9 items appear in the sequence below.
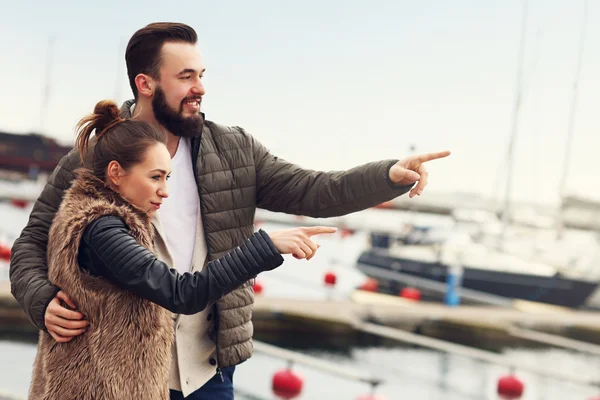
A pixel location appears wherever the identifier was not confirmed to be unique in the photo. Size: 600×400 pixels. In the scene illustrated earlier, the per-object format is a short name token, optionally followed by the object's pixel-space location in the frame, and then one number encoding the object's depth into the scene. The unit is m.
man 2.11
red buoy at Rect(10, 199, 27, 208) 32.73
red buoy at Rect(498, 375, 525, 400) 8.73
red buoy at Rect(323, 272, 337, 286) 13.23
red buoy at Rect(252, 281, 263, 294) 12.28
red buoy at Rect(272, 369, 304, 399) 7.89
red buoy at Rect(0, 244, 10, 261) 11.96
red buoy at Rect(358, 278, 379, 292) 15.92
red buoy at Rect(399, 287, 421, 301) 14.27
